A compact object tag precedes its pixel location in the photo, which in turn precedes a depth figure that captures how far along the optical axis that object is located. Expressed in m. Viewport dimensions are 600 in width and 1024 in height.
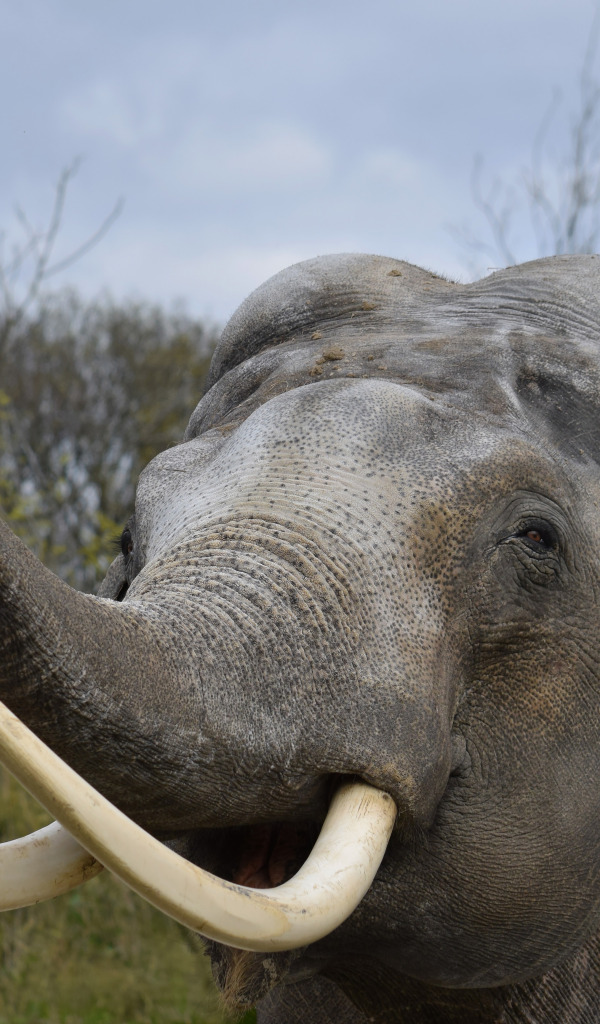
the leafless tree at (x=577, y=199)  20.48
